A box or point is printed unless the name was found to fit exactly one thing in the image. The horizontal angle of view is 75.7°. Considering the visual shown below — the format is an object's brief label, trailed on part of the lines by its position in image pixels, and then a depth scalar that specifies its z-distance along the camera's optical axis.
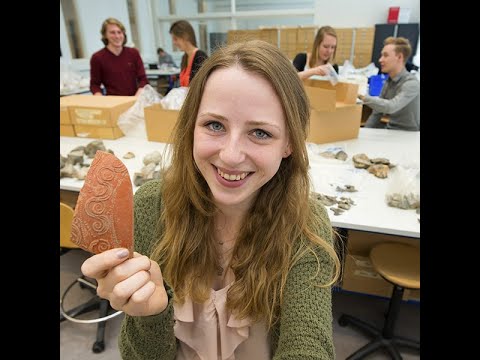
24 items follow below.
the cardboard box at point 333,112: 2.28
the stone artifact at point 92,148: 2.21
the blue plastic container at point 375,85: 4.48
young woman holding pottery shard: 0.78
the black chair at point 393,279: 1.59
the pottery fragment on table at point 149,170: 1.79
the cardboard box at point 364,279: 1.95
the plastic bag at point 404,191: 1.52
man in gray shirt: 2.72
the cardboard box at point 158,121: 2.36
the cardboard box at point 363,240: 1.89
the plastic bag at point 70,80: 4.23
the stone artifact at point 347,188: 1.70
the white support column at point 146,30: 7.56
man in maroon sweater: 3.22
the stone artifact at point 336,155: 2.09
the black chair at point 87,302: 1.58
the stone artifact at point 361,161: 1.98
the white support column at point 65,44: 5.32
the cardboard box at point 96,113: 2.52
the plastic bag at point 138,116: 2.62
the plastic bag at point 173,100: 2.38
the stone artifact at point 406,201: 1.51
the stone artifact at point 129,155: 2.20
